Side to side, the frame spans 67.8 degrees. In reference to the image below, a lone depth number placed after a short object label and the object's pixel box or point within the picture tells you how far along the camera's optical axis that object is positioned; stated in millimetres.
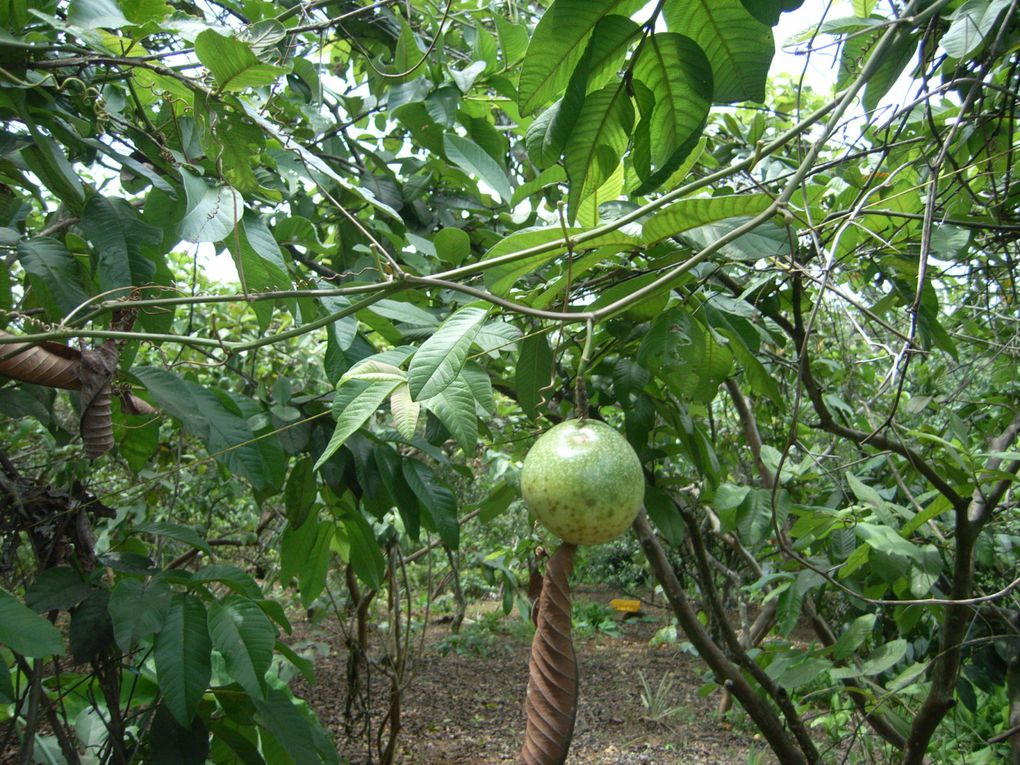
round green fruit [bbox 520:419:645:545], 808
